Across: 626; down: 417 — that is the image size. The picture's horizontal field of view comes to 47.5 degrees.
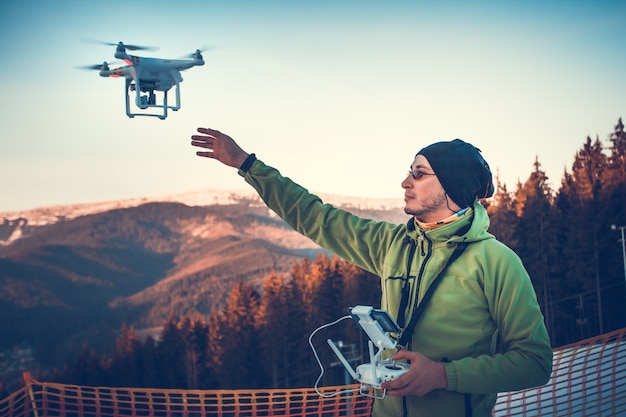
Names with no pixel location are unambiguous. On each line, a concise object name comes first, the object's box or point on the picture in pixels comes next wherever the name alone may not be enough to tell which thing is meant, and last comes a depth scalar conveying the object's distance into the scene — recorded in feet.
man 8.05
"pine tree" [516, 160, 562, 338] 98.87
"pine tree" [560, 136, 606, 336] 94.89
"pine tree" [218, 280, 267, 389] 122.83
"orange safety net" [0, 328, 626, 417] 18.95
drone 13.66
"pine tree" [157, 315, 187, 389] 137.60
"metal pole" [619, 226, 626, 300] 90.86
